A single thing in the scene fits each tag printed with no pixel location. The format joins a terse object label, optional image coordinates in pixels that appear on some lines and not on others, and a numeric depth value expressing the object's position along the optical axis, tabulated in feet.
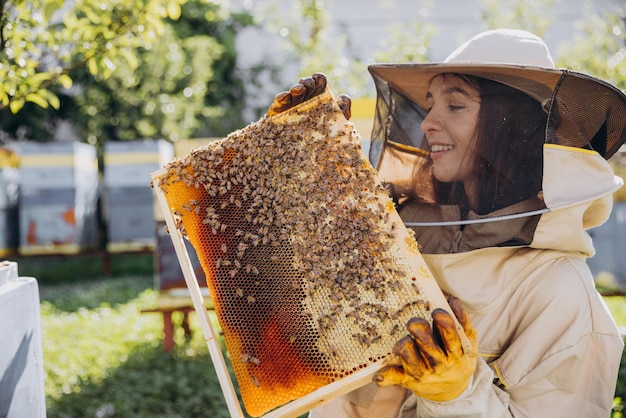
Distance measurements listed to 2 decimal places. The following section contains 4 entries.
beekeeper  5.65
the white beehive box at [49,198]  31.01
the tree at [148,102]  35.40
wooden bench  17.75
